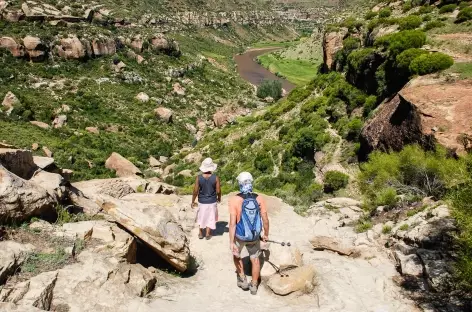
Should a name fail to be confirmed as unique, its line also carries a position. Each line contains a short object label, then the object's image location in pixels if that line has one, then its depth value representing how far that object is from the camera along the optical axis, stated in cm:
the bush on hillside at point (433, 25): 2841
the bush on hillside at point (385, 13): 3831
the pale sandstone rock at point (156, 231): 1048
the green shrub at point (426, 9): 3258
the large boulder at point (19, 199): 985
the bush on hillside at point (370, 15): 4249
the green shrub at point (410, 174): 1512
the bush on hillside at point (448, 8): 3084
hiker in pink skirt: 1241
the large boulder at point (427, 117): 1753
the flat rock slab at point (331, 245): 1255
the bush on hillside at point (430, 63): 2152
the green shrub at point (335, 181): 2434
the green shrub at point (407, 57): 2378
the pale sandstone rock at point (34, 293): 775
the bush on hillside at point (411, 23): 3019
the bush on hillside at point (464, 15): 2762
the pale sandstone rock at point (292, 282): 992
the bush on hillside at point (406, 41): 2556
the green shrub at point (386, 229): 1399
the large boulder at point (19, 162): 1259
